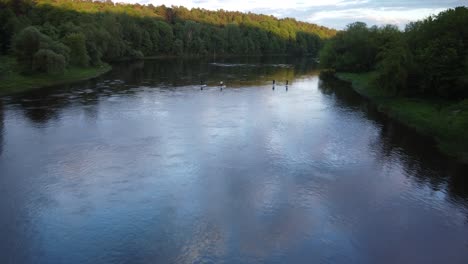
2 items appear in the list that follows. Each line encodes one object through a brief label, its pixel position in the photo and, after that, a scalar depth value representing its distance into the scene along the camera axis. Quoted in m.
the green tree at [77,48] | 76.69
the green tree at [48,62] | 62.53
